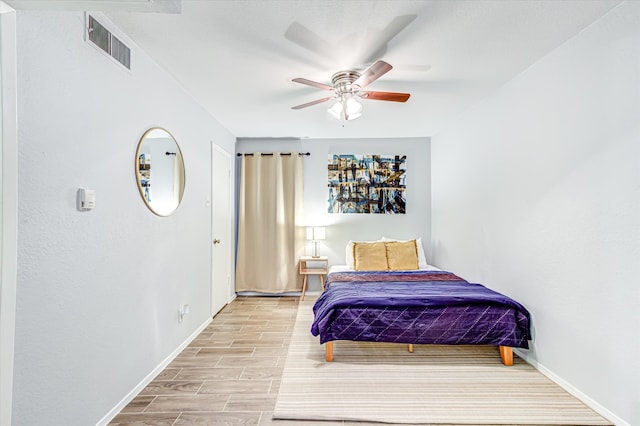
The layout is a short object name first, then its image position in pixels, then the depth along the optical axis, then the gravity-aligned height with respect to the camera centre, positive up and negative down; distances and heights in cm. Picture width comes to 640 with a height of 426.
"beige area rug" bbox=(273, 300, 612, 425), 213 -125
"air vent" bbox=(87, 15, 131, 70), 195 +102
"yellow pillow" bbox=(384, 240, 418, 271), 449 -58
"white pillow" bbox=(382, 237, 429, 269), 463 -62
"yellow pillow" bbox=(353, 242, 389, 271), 448 -59
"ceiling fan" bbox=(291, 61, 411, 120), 277 +99
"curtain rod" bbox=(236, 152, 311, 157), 531 +89
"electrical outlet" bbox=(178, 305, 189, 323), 311 -92
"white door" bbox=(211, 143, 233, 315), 417 -22
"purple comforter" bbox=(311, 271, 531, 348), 279 -88
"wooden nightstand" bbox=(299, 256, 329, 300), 494 -84
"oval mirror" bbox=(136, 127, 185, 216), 248 +32
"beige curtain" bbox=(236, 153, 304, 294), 522 -17
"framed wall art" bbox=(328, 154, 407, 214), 533 +45
